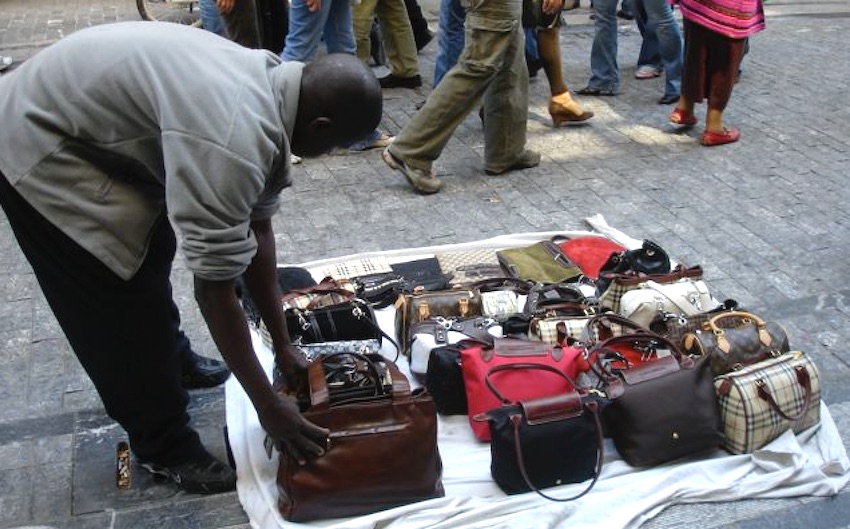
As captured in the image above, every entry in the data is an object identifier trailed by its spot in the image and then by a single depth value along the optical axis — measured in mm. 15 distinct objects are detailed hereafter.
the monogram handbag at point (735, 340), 3141
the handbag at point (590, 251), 4227
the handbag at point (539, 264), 4113
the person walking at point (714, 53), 5602
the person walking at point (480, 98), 4992
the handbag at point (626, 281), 3557
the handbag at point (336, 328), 3291
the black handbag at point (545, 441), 2746
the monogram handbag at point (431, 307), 3498
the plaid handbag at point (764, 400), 2984
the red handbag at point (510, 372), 2975
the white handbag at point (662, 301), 3396
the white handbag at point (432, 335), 3264
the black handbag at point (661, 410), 2893
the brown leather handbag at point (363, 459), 2650
